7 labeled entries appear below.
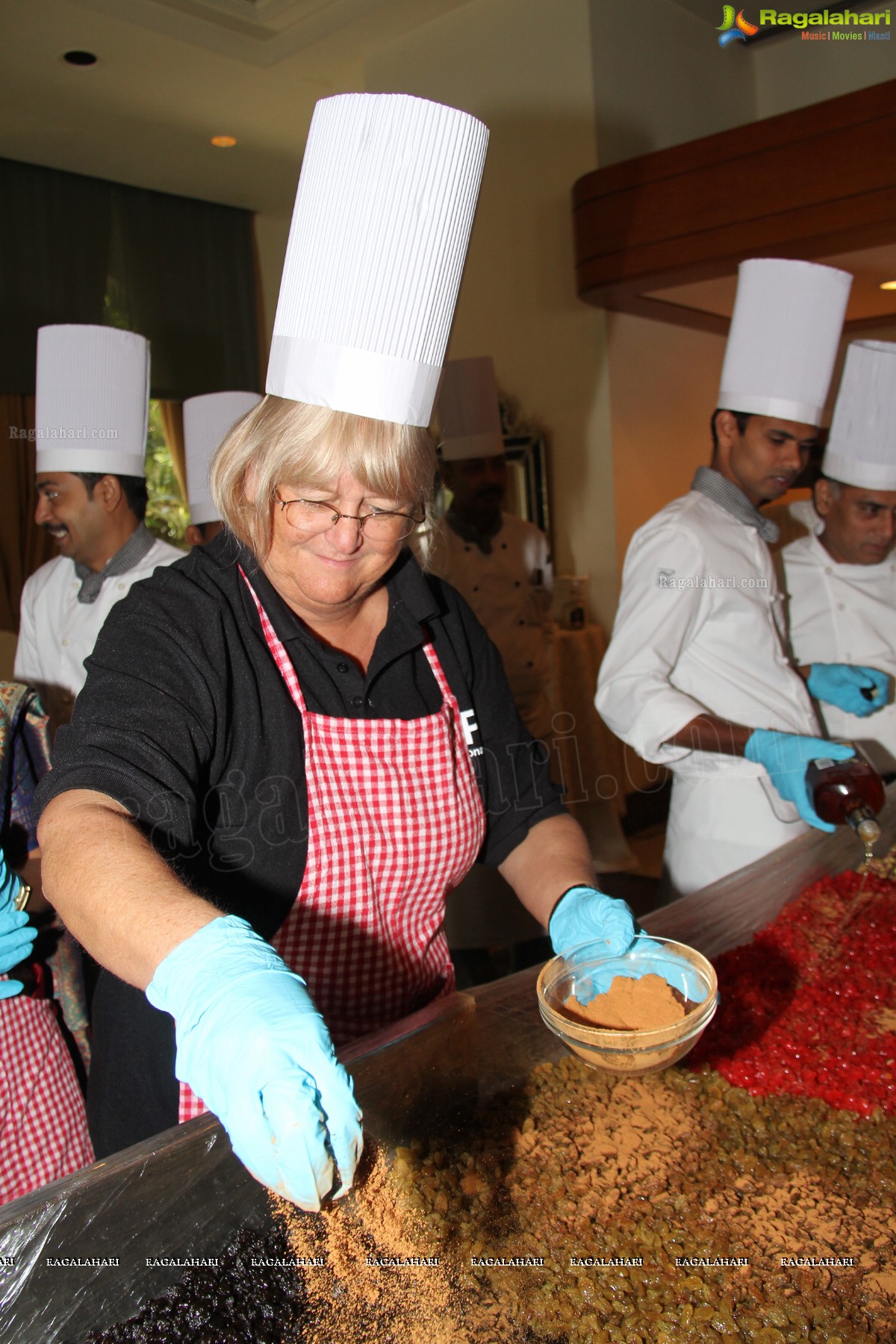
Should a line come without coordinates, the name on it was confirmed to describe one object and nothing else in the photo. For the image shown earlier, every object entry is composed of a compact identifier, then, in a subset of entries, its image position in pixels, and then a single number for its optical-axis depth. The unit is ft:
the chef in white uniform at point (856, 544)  8.90
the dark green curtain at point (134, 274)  17.90
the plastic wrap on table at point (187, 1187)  2.69
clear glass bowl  3.20
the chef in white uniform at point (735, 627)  6.68
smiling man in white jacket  8.52
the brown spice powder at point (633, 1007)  3.37
